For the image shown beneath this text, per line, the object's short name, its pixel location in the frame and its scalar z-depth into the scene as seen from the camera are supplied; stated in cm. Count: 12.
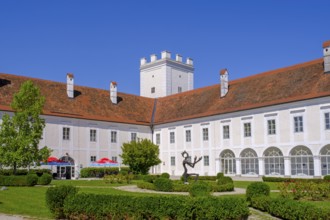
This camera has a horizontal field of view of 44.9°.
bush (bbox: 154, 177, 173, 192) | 2212
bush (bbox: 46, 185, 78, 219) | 1276
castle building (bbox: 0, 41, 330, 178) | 3219
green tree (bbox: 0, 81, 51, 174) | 2806
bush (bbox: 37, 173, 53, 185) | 2720
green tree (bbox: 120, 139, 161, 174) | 3550
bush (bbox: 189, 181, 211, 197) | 1550
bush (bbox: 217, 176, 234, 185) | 2333
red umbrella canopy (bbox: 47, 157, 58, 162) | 3584
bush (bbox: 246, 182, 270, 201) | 1552
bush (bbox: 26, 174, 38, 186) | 2583
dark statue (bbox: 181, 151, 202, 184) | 2455
